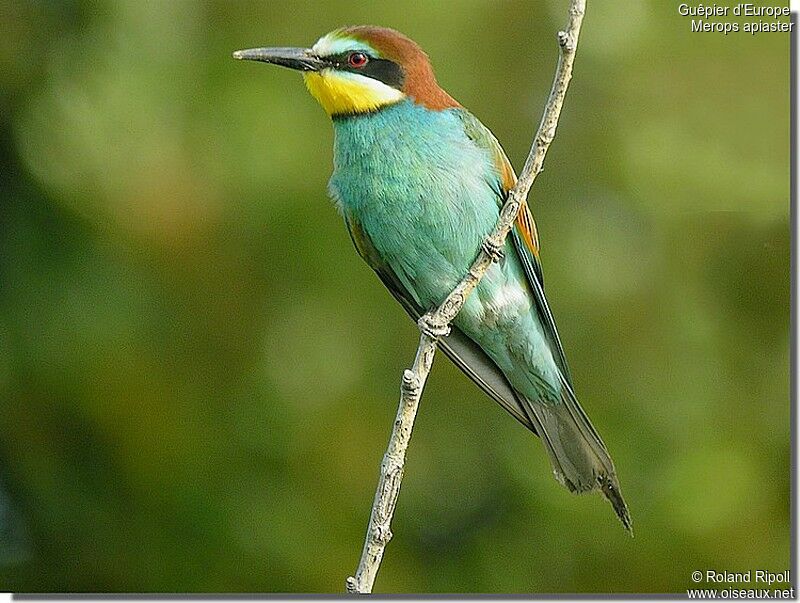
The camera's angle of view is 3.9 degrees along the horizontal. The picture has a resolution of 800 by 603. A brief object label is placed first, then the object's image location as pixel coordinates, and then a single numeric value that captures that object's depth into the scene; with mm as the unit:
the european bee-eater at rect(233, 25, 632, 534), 4574
